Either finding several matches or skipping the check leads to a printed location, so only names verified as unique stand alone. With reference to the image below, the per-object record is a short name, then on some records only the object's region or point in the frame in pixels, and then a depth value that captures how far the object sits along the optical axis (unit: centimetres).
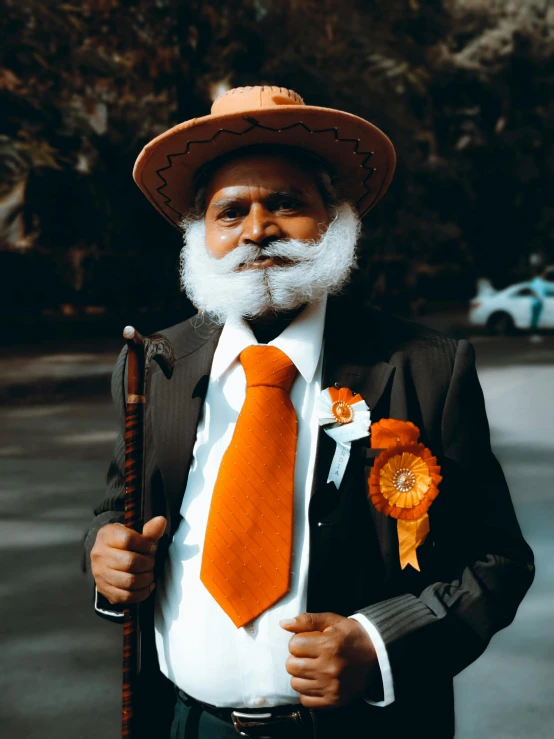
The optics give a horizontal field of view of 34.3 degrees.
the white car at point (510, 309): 2241
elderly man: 188
